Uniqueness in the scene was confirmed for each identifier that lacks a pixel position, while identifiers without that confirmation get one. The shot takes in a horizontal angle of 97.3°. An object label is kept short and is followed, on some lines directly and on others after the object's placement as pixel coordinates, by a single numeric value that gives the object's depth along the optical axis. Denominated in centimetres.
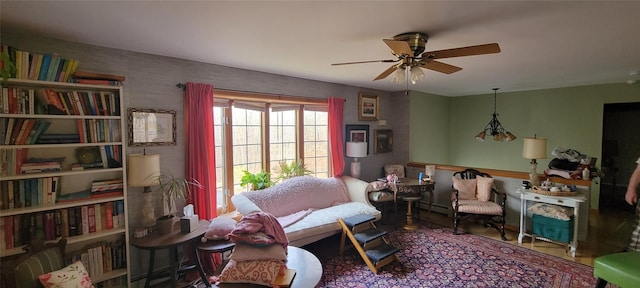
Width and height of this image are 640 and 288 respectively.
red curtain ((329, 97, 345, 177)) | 451
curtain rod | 297
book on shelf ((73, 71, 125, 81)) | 225
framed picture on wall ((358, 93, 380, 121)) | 500
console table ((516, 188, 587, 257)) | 336
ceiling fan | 191
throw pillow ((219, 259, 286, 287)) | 176
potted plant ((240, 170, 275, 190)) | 362
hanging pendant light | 561
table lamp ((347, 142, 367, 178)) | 458
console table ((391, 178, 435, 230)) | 431
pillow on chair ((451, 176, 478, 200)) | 434
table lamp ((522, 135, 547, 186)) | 384
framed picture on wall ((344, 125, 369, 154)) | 483
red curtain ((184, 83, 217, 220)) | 300
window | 348
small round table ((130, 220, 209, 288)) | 233
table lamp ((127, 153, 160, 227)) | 249
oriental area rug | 281
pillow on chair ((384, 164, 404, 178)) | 509
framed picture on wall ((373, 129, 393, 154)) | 523
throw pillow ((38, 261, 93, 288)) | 167
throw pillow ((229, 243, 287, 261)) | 181
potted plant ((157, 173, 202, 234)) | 253
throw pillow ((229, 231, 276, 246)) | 183
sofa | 322
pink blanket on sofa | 351
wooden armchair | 393
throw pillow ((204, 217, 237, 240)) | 255
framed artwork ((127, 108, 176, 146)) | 269
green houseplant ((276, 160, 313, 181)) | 407
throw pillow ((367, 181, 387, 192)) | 427
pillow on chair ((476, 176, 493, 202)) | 418
